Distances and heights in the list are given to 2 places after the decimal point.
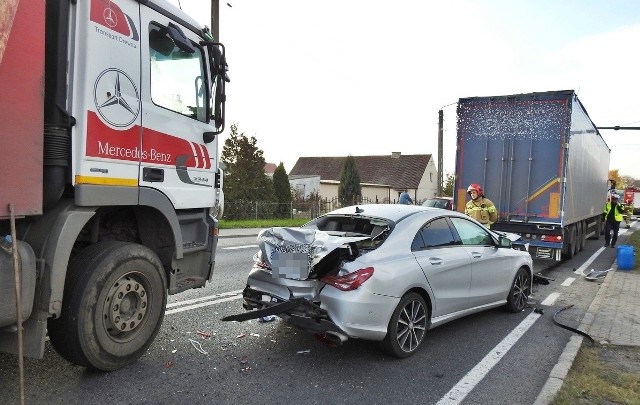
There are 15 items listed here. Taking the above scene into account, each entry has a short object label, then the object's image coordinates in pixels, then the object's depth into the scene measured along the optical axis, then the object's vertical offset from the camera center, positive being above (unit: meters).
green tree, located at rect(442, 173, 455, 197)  40.41 +0.89
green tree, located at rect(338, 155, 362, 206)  36.78 +0.79
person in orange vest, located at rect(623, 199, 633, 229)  27.75 -0.83
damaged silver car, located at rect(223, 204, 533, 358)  4.29 -0.79
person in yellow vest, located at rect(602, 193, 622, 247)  15.31 -0.47
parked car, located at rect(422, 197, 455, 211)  18.88 -0.25
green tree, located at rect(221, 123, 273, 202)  26.78 +1.05
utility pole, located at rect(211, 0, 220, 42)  14.59 +5.23
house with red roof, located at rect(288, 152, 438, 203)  46.47 +1.86
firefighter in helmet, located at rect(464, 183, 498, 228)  9.07 -0.22
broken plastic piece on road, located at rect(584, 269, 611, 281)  9.63 -1.49
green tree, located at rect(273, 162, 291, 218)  27.33 +0.26
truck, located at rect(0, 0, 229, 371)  3.15 +0.11
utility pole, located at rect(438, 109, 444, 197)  27.27 +3.63
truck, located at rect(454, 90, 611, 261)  10.39 +0.89
